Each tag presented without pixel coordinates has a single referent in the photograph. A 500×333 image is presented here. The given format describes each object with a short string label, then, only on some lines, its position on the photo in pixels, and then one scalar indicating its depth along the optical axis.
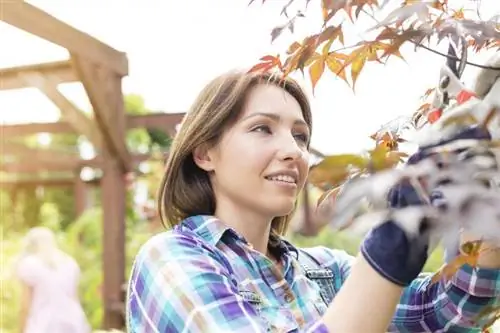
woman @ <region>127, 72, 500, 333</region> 0.83
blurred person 4.03
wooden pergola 4.06
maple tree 0.53
